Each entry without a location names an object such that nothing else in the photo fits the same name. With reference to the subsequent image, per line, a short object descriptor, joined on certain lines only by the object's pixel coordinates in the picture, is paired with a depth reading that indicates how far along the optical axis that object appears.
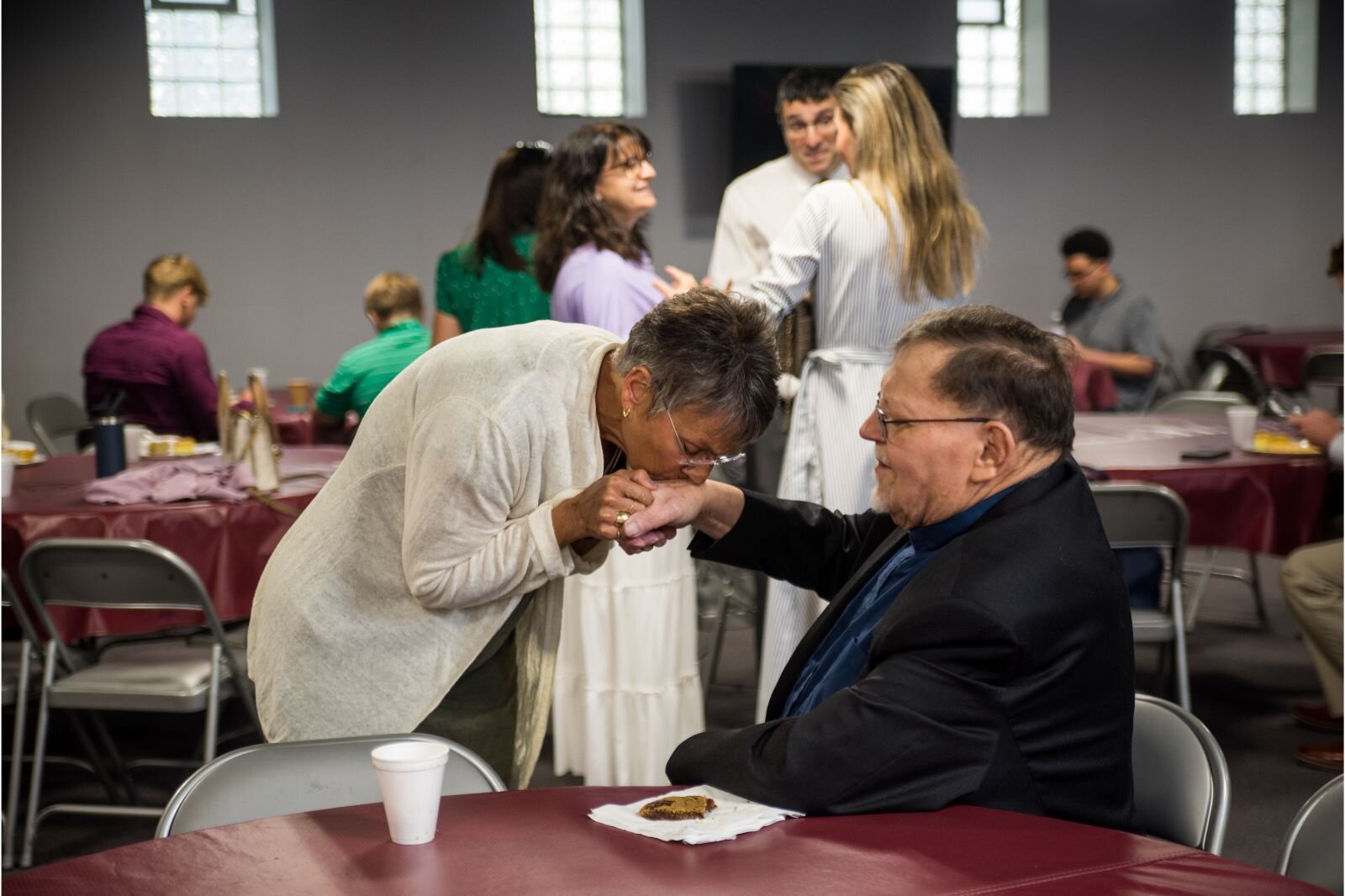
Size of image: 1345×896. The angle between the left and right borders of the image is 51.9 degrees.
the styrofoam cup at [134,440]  4.38
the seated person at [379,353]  4.86
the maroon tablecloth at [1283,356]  7.91
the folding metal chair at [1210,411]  5.34
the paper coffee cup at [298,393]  6.28
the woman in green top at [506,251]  3.72
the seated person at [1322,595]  3.75
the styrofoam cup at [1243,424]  4.13
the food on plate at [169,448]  4.47
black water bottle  3.78
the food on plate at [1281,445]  4.00
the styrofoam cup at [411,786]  1.37
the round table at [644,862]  1.31
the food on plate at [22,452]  4.37
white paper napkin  1.41
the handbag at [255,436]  3.58
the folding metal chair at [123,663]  3.12
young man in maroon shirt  5.20
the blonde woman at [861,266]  3.33
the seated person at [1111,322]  6.71
